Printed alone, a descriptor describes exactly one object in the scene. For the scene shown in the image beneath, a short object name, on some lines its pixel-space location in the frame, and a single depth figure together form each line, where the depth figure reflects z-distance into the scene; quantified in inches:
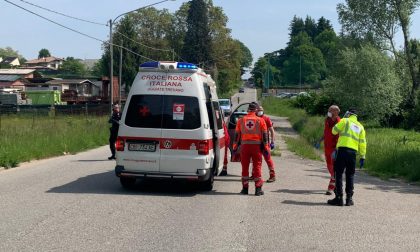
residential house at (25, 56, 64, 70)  7581.7
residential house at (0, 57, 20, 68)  6722.0
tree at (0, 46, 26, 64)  7559.1
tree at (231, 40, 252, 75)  7403.5
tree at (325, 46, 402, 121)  1520.7
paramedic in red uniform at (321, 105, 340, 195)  456.4
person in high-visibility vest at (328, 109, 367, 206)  399.9
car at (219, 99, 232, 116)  1940.6
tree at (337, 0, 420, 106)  1686.5
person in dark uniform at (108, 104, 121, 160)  669.3
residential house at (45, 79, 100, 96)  3361.2
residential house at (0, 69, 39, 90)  3759.4
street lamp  1242.5
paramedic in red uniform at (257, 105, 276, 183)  497.0
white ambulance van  425.7
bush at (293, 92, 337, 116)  2166.6
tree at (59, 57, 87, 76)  6323.8
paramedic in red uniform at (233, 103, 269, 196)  431.5
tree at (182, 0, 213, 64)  3464.6
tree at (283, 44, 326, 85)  5905.5
